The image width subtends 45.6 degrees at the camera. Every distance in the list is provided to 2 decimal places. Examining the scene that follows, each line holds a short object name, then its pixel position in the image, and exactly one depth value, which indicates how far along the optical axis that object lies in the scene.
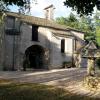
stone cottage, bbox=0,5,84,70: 14.61
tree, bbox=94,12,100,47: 23.03
